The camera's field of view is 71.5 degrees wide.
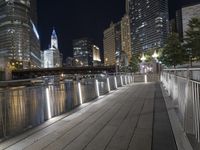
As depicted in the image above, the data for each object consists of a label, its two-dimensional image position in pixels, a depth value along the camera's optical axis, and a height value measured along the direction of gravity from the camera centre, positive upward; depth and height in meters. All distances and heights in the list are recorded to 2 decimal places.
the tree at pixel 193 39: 26.62 +6.21
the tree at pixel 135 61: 28.57 +2.79
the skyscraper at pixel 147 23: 75.96 +29.45
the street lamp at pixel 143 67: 18.65 +0.76
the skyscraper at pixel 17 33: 63.69 +20.51
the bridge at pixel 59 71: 44.94 +1.43
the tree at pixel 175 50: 29.35 +4.57
